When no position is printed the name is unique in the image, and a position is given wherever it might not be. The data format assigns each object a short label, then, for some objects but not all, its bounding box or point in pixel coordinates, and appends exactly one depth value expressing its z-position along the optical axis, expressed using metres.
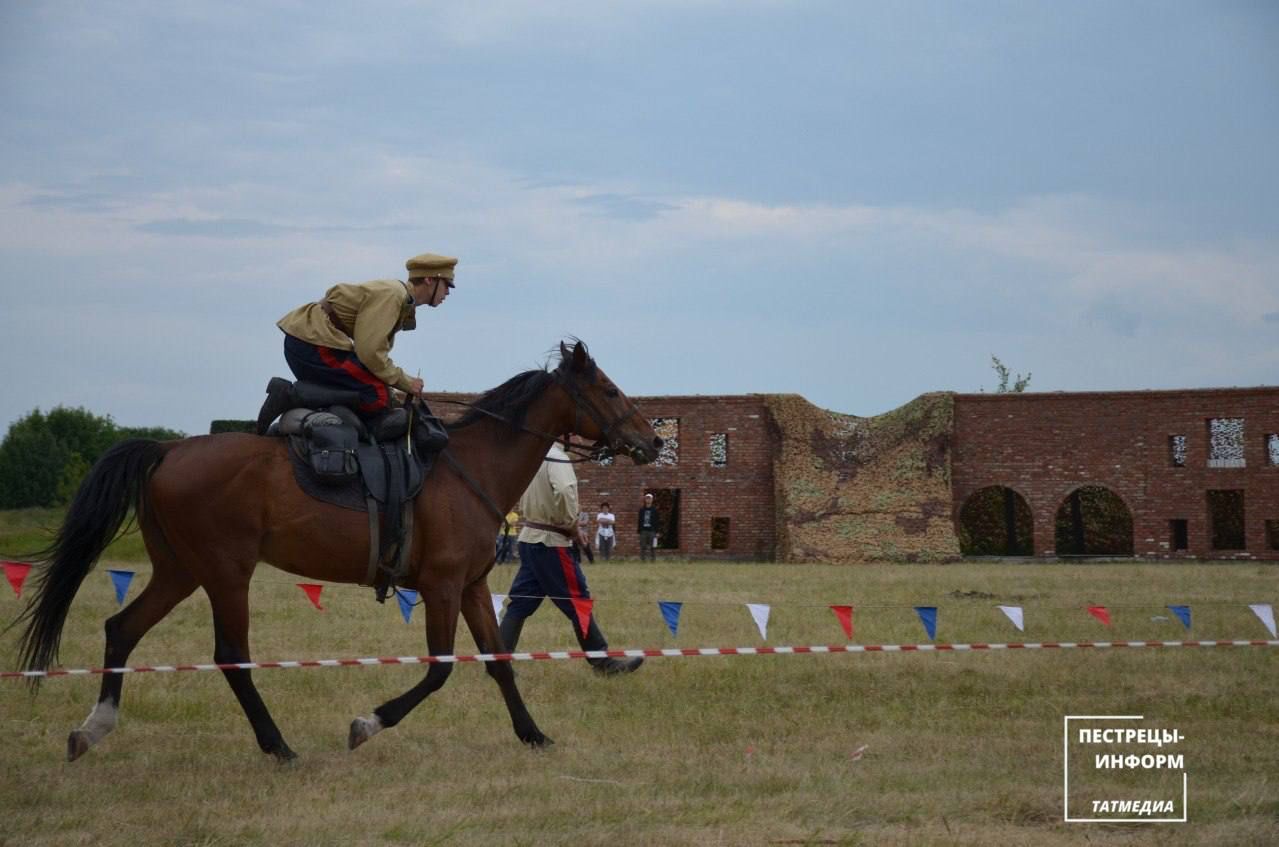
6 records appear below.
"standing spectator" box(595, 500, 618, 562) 35.28
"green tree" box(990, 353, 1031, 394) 74.19
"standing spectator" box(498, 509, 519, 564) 28.13
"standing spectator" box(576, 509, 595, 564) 37.78
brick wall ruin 36.81
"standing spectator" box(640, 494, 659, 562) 36.69
